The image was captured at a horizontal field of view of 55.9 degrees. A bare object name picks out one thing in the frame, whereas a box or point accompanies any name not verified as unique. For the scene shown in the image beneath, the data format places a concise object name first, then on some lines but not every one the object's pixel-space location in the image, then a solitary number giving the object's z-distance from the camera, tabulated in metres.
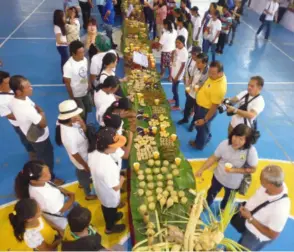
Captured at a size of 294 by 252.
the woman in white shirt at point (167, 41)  6.56
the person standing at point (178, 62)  5.59
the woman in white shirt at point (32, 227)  2.29
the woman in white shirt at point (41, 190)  2.64
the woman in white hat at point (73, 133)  3.24
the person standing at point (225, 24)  8.78
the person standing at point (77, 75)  4.43
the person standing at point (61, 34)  6.00
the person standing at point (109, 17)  8.29
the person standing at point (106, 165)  2.74
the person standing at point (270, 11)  10.48
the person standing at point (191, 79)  5.06
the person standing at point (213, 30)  7.80
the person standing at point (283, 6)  12.62
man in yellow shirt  4.25
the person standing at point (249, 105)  3.91
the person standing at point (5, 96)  3.86
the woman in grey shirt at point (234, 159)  3.04
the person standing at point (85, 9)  10.03
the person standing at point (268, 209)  2.45
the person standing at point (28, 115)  3.45
